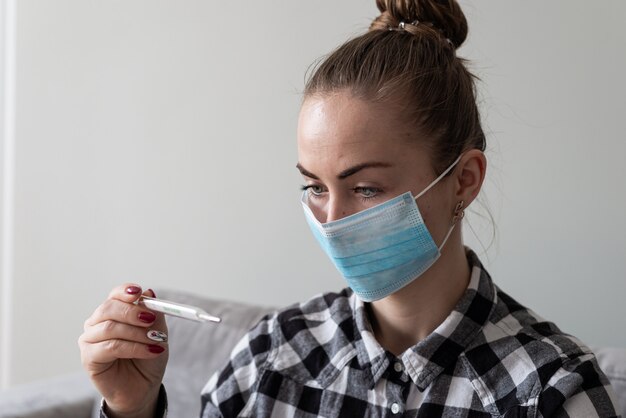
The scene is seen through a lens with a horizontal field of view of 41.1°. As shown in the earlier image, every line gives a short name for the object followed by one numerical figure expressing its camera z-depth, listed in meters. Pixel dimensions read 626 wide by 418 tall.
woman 1.15
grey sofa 1.77
